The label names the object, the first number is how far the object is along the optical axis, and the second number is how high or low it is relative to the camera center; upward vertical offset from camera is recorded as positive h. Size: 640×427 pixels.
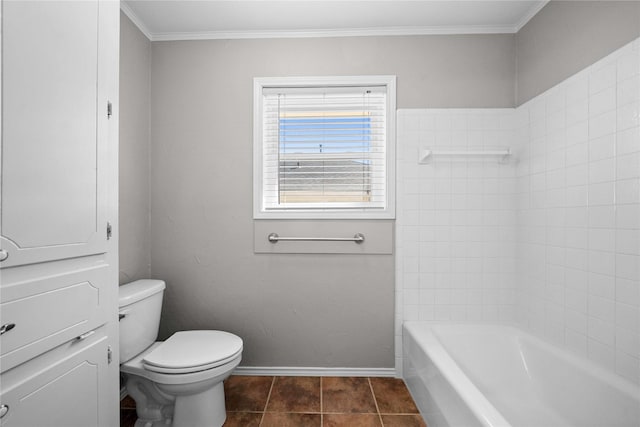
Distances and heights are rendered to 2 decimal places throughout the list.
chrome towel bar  1.99 -0.16
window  2.06 +0.43
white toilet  1.41 -0.73
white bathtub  1.21 -0.79
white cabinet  0.85 +0.00
